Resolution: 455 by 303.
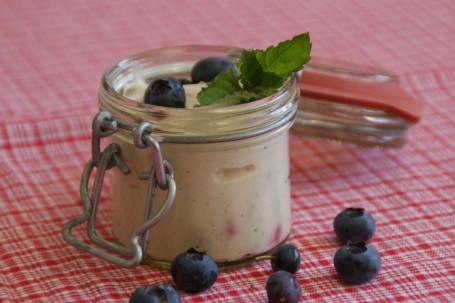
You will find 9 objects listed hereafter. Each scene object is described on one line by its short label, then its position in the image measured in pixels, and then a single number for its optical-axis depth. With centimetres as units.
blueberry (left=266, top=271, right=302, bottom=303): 47
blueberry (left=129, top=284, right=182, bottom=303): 46
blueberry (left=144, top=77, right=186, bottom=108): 49
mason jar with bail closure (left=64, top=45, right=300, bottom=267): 47
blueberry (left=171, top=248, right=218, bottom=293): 48
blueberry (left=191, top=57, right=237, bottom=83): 51
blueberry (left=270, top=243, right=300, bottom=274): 49
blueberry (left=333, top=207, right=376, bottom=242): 51
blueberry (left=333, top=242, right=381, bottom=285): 48
